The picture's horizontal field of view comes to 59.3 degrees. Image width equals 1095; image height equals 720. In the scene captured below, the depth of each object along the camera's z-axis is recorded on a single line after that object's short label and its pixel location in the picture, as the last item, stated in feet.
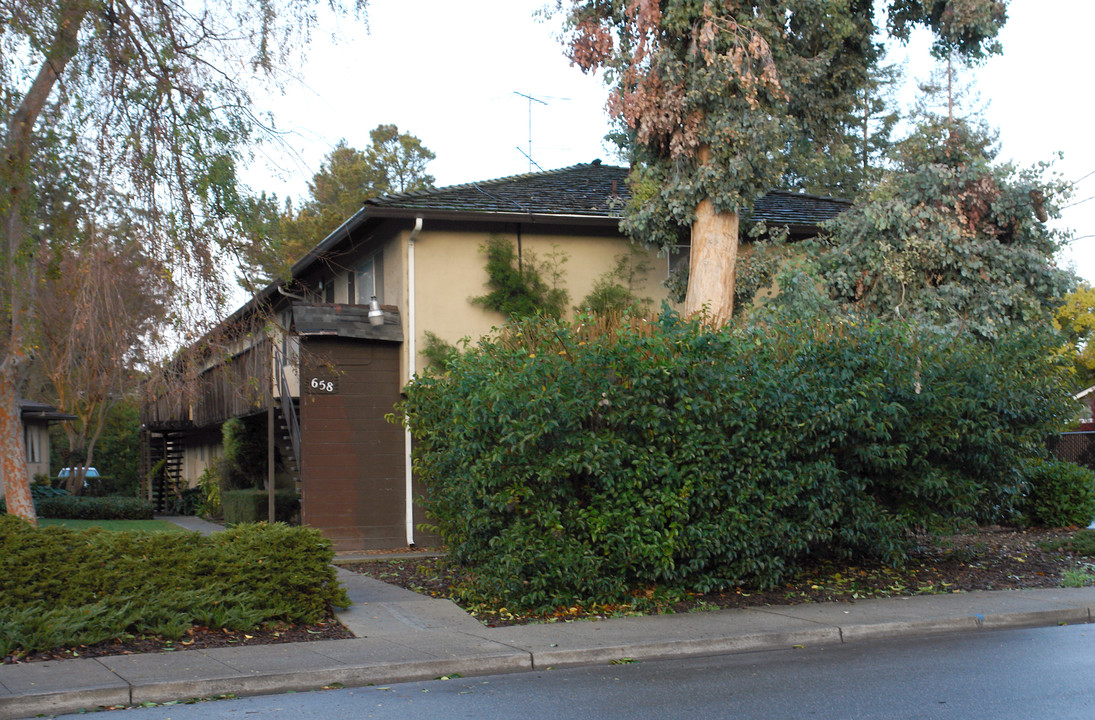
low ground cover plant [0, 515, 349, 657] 27.50
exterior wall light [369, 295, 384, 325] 53.62
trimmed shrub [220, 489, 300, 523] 63.72
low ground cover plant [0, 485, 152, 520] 87.30
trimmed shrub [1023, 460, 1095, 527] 56.44
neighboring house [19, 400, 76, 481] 102.89
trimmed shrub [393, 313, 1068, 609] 32.68
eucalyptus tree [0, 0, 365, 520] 31.89
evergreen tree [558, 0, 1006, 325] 49.16
